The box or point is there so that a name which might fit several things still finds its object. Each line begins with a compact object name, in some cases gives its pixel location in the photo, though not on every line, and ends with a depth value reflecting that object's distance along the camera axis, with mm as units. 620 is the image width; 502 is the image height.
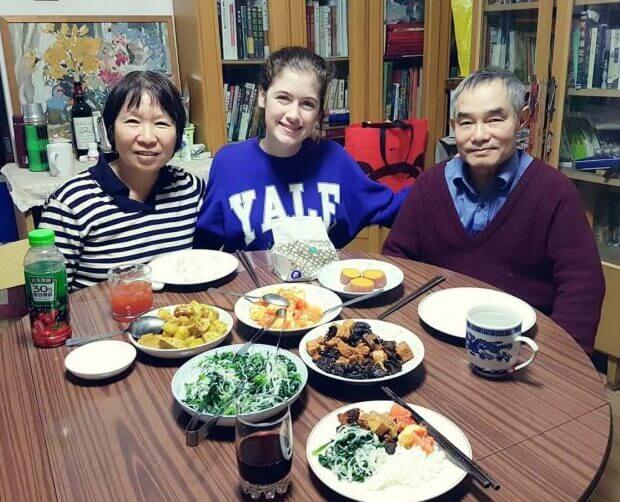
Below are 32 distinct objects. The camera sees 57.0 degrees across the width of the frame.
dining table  775
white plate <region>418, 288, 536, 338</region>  1189
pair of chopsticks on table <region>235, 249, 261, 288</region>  1494
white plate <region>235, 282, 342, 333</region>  1204
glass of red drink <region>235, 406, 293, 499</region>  732
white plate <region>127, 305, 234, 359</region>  1081
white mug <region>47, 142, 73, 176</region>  2455
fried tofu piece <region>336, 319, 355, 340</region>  1093
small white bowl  1035
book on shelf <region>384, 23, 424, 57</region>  3219
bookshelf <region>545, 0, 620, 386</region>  2453
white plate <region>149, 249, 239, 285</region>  1468
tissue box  1498
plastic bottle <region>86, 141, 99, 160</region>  2701
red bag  3068
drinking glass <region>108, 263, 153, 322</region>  1275
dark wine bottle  2684
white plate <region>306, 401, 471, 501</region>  737
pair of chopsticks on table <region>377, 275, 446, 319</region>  1291
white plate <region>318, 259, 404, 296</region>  1401
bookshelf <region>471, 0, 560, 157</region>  2594
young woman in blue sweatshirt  1839
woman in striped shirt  1604
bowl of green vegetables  892
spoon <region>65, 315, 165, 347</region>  1162
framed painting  2668
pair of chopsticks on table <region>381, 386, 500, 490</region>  743
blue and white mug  986
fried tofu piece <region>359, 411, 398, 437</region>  831
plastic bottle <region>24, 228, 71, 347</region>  1106
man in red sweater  1525
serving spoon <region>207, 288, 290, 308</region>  1260
